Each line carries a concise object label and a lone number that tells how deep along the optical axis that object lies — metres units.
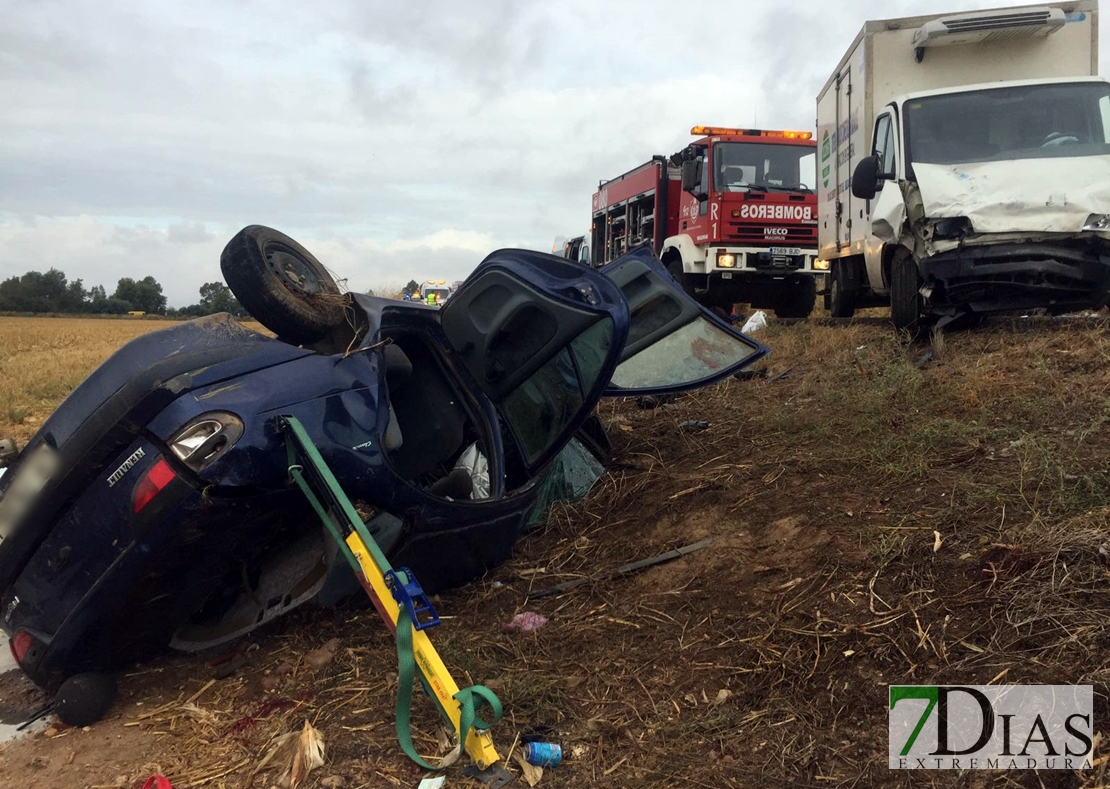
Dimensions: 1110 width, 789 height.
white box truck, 6.35
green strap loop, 2.24
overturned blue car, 2.77
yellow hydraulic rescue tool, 2.31
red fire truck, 13.02
